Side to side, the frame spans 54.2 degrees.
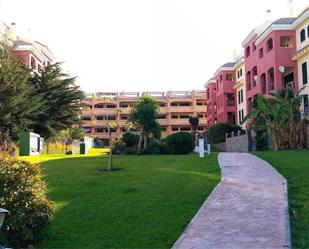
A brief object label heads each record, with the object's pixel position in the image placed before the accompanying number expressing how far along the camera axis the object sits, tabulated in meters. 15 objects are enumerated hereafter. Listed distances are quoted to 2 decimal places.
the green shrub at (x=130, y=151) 24.14
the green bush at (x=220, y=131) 32.47
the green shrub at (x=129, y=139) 29.48
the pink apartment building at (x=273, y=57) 26.70
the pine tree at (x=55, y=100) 26.87
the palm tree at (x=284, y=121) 18.90
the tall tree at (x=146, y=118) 31.32
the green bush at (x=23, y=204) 4.72
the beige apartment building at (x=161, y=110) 62.94
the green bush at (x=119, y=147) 25.41
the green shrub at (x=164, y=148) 21.88
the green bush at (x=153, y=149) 23.52
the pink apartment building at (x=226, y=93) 42.23
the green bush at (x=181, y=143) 20.63
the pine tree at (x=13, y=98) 22.56
